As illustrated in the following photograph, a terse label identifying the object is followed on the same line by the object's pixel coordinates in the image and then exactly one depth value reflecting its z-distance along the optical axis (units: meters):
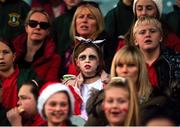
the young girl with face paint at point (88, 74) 16.22
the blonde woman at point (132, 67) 14.90
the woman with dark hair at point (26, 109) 15.13
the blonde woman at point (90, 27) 17.70
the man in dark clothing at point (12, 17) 19.33
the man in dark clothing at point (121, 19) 18.55
